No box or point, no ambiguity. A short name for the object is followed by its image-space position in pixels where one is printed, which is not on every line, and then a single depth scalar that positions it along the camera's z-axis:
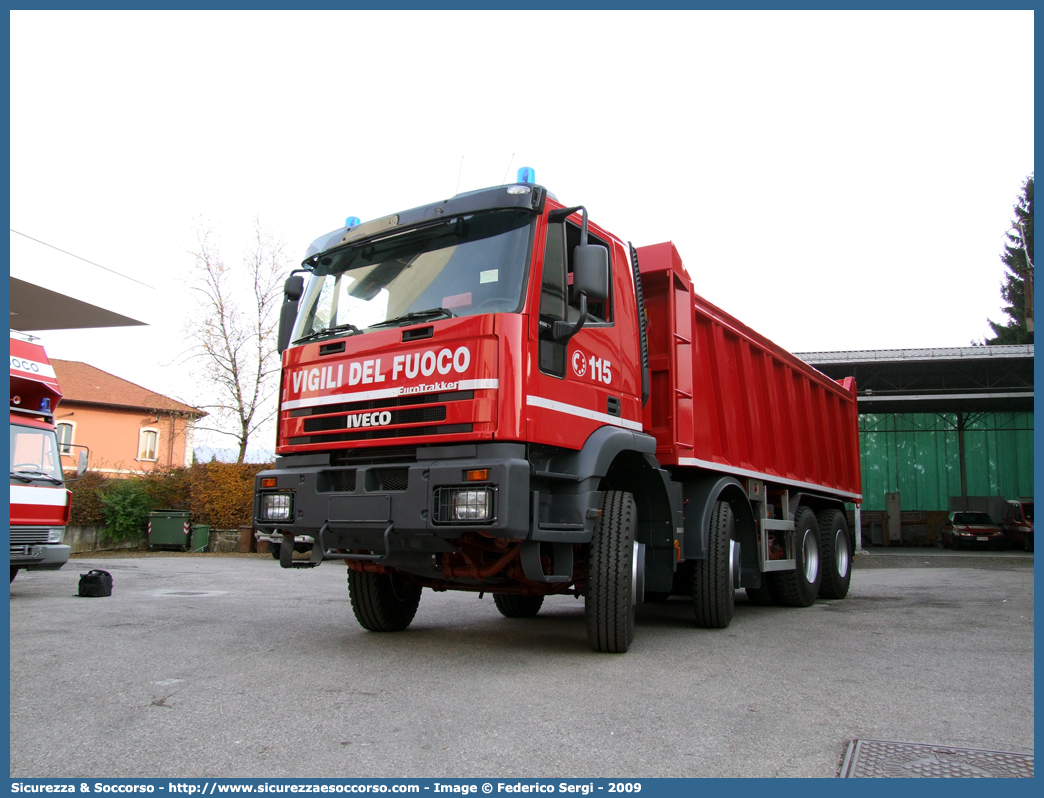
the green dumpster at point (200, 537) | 20.45
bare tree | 25.25
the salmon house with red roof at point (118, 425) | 36.69
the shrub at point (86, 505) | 21.28
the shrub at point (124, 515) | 21.28
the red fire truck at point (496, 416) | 4.70
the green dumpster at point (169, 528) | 20.44
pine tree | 43.59
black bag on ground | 9.23
